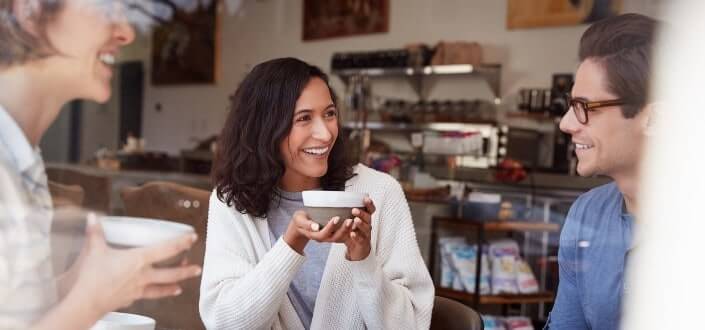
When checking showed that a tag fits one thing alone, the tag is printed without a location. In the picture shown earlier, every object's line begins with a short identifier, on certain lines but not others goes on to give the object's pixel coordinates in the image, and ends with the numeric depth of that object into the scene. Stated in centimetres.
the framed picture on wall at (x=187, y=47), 362
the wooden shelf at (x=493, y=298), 236
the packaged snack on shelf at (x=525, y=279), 218
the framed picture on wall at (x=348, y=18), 396
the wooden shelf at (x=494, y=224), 277
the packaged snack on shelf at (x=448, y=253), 266
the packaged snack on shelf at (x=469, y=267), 259
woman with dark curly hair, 130
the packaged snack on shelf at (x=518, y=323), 238
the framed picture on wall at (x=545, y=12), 248
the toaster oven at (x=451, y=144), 338
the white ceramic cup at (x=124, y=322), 134
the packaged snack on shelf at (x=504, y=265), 257
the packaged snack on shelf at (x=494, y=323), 250
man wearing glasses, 118
